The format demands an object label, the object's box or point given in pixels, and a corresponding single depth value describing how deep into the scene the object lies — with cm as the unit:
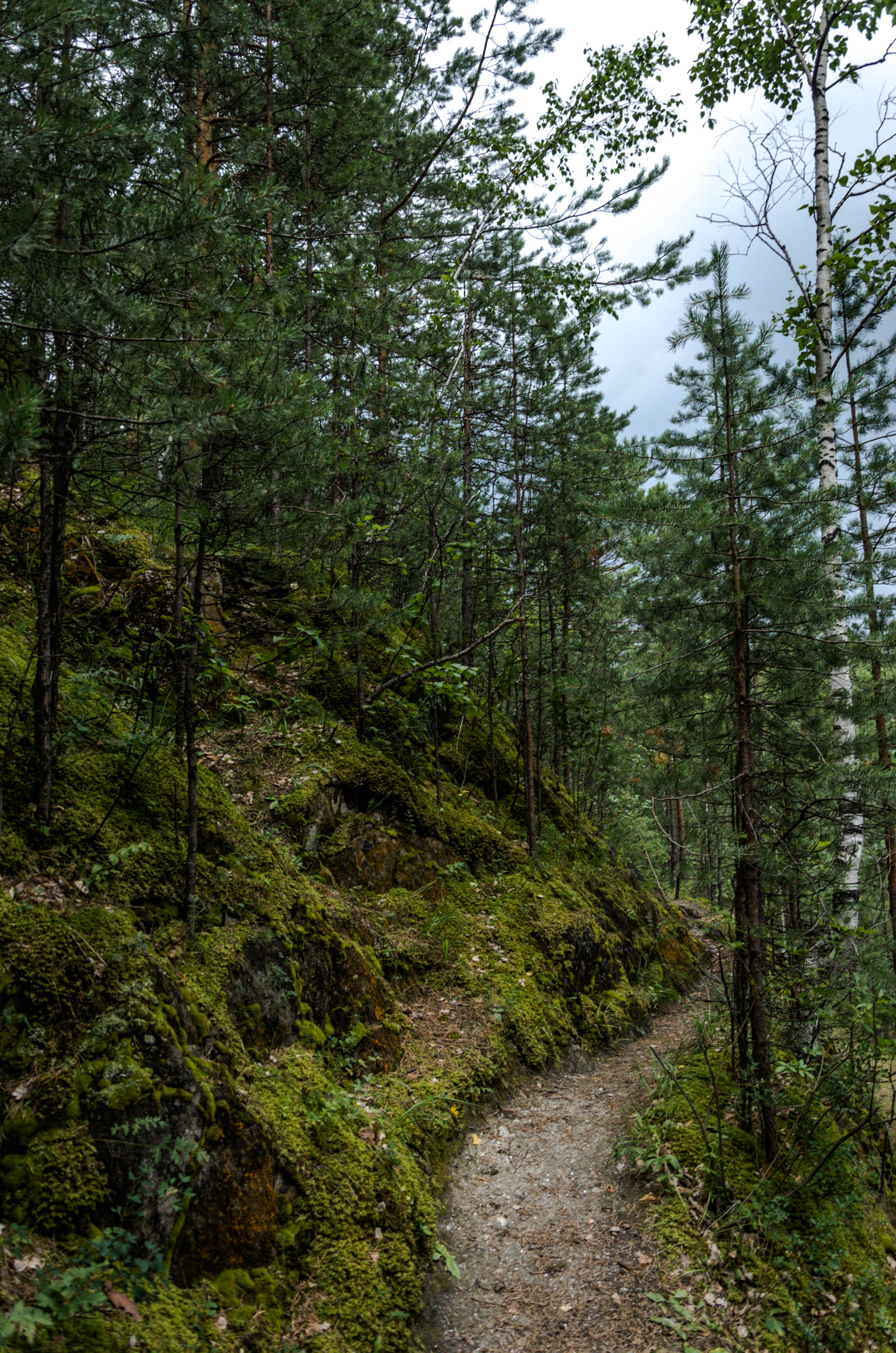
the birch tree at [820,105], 655
